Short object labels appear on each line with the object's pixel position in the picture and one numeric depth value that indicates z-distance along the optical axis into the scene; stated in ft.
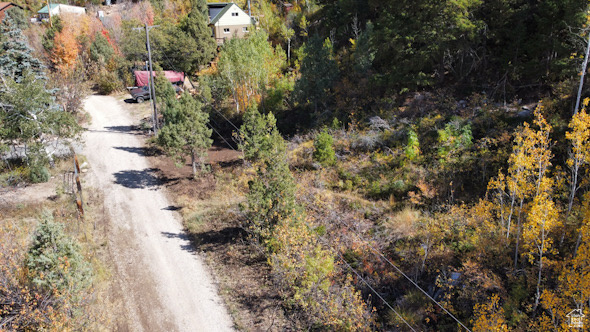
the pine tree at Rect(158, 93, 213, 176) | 73.51
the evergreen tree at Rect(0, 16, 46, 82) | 91.40
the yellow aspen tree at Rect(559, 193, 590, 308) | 33.06
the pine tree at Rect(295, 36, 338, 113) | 92.48
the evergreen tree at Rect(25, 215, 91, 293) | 41.24
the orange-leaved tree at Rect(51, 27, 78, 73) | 146.41
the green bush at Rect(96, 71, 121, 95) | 137.18
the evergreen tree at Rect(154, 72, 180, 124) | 77.77
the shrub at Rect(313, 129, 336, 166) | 78.33
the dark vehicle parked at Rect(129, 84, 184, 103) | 126.52
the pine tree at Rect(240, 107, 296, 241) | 51.55
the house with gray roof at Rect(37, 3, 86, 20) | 200.13
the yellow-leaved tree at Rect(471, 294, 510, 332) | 36.40
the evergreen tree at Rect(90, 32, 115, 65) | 146.00
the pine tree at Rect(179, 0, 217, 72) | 132.77
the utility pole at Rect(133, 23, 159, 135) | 95.33
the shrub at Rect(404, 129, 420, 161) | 73.92
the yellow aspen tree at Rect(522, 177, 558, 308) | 37.17
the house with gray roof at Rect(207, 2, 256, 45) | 152.87
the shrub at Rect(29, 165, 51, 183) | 77.00
